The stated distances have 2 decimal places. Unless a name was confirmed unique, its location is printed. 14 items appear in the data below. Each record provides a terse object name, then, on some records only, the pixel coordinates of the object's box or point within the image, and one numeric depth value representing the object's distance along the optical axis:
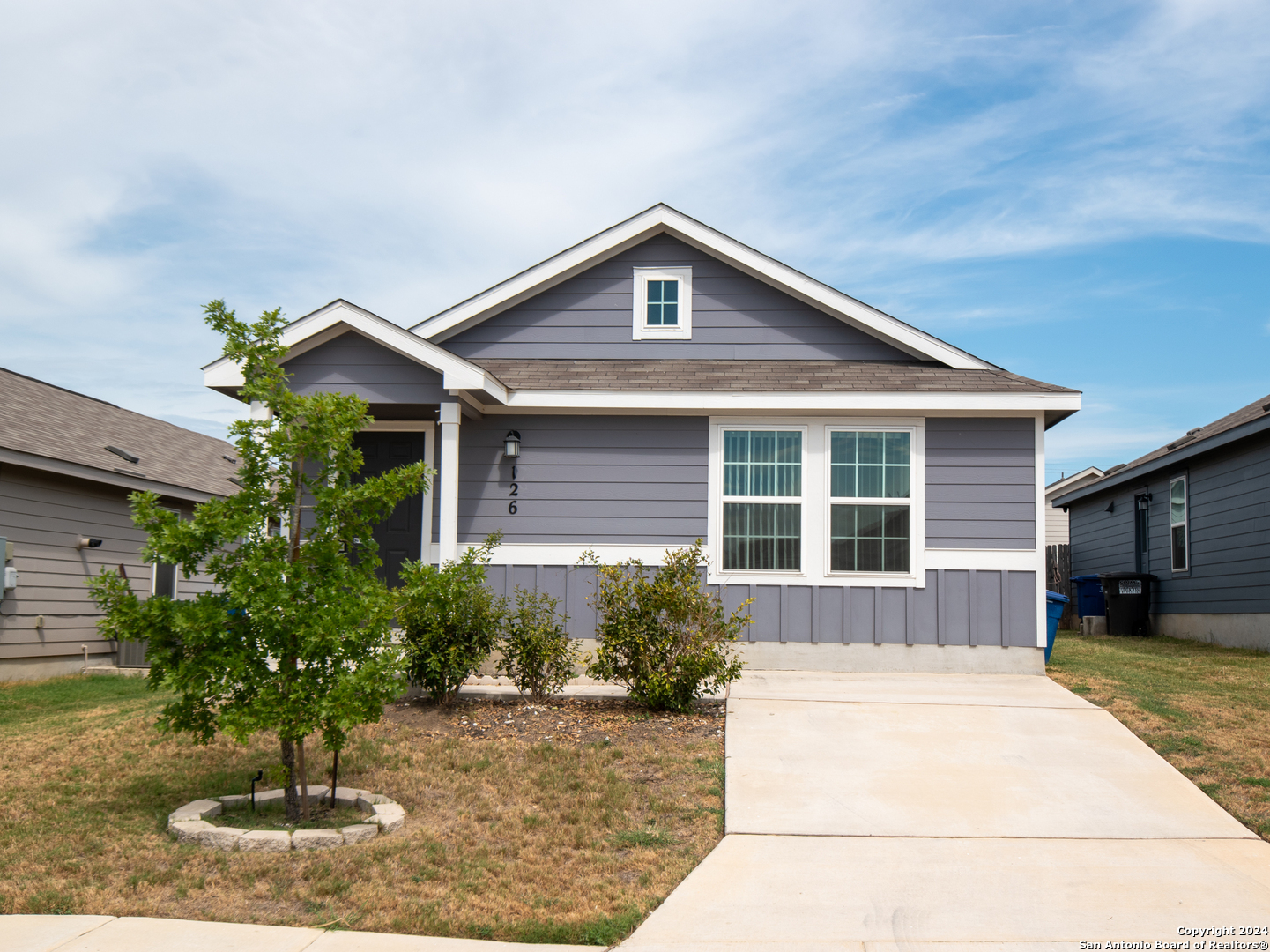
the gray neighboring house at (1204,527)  12.39
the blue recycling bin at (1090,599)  16.03
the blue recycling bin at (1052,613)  9.77
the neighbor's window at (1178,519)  14.89
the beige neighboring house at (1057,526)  30.20
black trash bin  15.29
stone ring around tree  4.66
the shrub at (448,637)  7.27
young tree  4.76
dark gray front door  10.22
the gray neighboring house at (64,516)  11.07
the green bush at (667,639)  7.35
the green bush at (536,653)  7.59
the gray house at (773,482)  9.23
